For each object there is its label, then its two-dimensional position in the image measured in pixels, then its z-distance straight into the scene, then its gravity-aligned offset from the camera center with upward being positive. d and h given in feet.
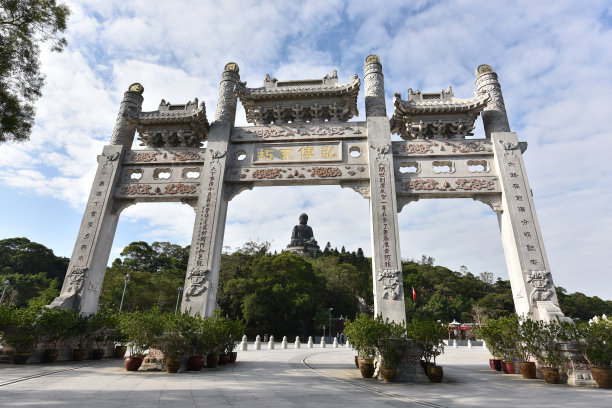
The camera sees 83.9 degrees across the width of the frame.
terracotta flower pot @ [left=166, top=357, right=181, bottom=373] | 23.04 -2.04
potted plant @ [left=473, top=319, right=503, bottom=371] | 27.07 +0.12
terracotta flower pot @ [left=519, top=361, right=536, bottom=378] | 24.12 -1.88
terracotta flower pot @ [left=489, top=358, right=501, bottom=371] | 28.92 -1.92
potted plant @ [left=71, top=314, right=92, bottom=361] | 28.34 -0.20
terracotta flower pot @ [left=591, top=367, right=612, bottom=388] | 20.24 -1.91
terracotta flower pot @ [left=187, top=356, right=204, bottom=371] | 24.12 -2.03
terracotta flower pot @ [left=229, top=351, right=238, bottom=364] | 30.12 -1.98
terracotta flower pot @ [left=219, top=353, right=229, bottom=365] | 27.86 -1.97
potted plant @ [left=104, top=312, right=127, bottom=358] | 30.96 +0.18
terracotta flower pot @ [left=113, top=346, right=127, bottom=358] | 32.63 -1.93
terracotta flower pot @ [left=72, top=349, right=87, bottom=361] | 28.43 -1.92
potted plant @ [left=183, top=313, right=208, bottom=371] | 24.07 -0.71
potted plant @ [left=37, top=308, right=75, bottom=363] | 25.85 +0.06
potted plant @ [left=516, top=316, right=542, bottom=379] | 23.65 -0.34
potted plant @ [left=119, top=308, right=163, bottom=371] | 23.54 -0.14
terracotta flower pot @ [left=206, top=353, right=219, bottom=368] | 26.25 -1.96
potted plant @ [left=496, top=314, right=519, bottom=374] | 25.23 +0.08
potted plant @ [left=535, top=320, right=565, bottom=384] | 22.16 -0.61
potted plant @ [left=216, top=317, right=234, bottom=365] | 26.18 -0.46
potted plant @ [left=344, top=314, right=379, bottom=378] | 23.00 -0.10
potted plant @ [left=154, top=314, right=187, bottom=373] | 23.41 -0.59
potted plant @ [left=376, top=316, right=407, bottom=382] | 22.41 -0.62
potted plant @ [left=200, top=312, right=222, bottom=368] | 24.73 -0.23
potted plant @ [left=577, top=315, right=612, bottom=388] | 20.36 -0.31
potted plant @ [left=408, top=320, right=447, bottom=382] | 23.01 -0.07
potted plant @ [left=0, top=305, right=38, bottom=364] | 24.58 -0.22
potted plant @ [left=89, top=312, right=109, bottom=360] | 29.17 -0.27
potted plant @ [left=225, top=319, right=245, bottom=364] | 27.89 +0.03
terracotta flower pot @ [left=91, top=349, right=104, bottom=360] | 29.94 -1.98
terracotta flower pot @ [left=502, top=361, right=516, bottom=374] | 26.89 -2.00
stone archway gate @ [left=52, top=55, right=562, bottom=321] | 29.09 +15.92
